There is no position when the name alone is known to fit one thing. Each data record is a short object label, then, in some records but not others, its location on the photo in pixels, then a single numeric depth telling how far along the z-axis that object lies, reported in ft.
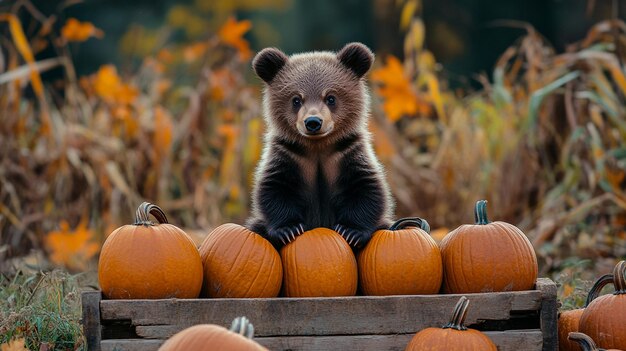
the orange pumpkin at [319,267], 23.82
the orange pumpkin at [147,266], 22.91
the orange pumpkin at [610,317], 23.89
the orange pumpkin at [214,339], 18.24
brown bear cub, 26.27
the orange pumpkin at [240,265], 23.72
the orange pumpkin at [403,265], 23.91
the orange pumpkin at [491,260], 23.80
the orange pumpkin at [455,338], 21.45
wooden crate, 22.56
